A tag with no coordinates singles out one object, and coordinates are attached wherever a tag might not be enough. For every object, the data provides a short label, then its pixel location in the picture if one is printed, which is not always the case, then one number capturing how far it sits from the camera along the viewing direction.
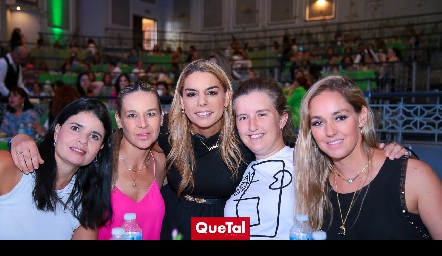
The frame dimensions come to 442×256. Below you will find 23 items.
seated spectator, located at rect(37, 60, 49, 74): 8.40
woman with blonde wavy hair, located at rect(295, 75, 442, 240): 1.43
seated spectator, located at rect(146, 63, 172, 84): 8.09
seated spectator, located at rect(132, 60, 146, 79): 8.45
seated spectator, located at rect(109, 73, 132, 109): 6.12
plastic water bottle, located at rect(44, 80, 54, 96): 7.10
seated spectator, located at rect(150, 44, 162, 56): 10.56
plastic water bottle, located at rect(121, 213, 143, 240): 1.30
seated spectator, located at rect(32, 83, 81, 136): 4.05
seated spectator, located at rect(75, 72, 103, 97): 6.18
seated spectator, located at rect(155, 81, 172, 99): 5.80
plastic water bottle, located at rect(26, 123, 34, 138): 4.04
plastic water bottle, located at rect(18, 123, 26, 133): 3.87
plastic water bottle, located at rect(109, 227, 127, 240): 1.18
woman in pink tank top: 1.77
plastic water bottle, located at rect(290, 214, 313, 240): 1.43
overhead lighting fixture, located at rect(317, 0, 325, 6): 11.35
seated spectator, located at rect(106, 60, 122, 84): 8.50
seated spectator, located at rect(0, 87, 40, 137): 4.29
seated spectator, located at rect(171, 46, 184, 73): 9.30
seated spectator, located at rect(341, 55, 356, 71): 7.07
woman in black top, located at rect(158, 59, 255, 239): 1.87
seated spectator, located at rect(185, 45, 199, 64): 9.30
